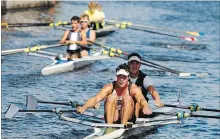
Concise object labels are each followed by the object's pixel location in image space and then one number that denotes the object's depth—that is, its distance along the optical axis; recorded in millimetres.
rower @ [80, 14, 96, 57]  27523
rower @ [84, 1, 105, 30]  37812
